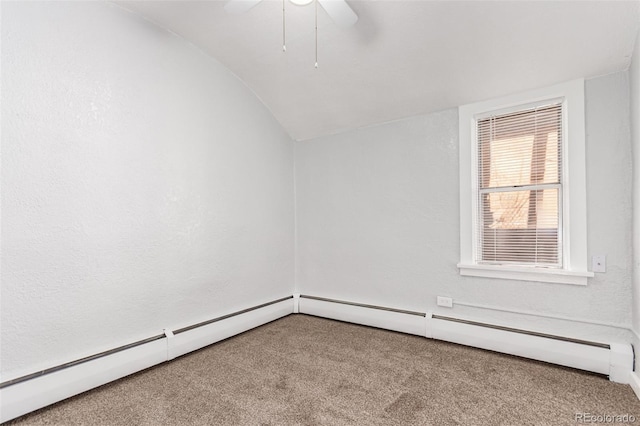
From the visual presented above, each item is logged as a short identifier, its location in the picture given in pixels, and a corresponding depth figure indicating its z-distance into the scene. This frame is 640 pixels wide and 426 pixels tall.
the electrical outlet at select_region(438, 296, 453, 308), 3.07
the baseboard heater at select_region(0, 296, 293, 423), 1.89
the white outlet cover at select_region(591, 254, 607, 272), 2.42
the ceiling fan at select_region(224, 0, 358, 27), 1.90
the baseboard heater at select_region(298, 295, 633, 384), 2.29
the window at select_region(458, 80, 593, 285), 2.53
